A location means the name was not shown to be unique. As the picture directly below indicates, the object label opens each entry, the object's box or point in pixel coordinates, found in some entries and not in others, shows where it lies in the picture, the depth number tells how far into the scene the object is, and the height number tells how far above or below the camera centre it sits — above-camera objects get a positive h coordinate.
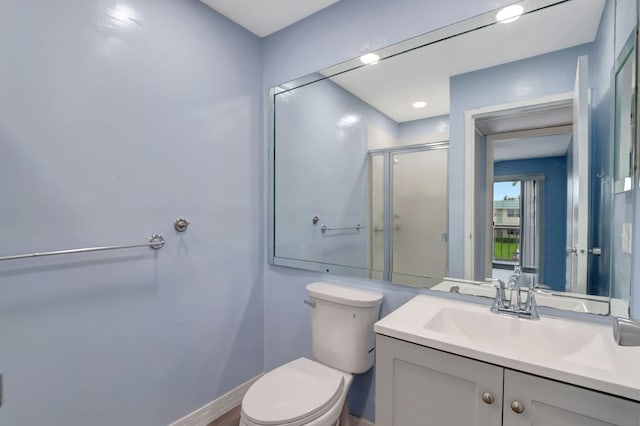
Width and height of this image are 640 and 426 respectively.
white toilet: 1.19 -0.78
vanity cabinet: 0.76 -0.53
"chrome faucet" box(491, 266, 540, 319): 1.14 -0.35
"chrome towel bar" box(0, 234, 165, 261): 1.08 -0.17
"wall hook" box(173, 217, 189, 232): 1.58 -0.08
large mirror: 1.09 +0.26
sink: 0.77 -0.42
